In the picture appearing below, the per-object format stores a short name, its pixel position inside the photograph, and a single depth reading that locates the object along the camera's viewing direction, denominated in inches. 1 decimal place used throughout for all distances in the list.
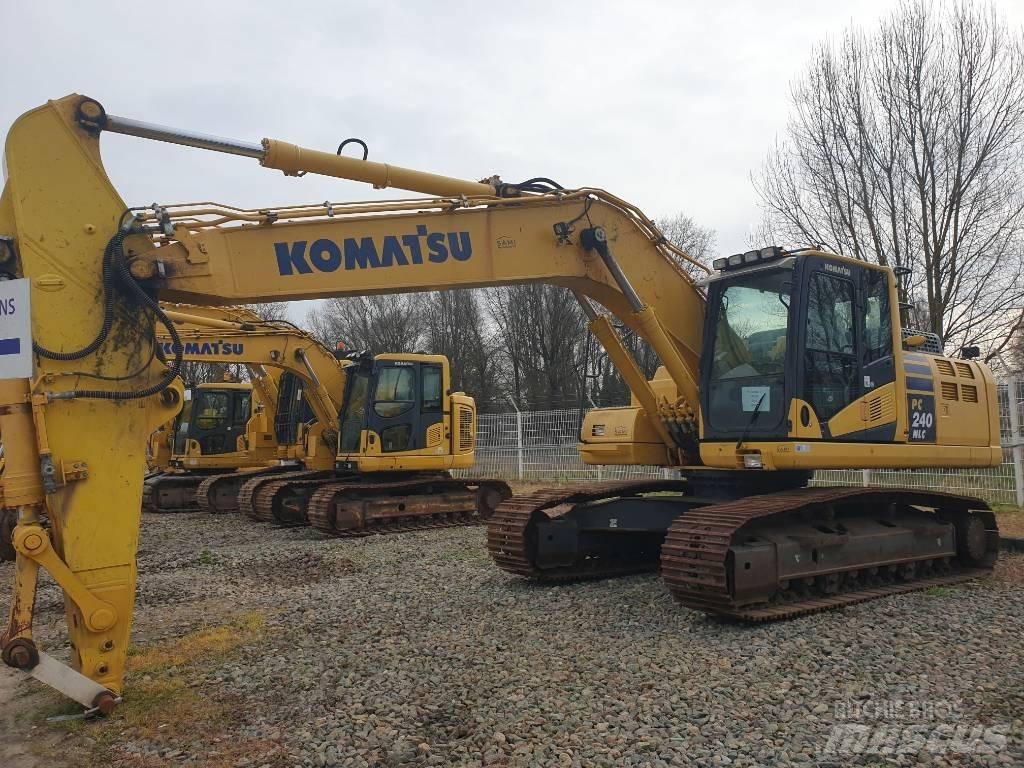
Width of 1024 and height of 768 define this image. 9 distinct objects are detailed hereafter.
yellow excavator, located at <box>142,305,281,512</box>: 698.8
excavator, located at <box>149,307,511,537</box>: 500.4
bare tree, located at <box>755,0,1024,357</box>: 629.9
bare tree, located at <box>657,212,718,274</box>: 1777.8
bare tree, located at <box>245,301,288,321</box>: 1649.9
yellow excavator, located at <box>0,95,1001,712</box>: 169.6
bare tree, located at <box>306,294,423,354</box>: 2095.2
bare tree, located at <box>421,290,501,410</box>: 1947.6
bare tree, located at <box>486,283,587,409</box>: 1817.2
